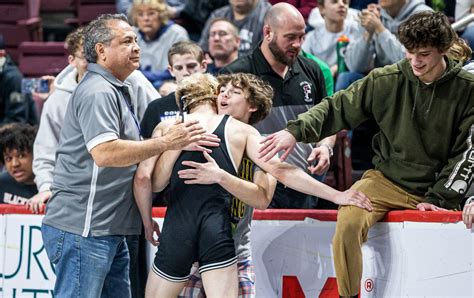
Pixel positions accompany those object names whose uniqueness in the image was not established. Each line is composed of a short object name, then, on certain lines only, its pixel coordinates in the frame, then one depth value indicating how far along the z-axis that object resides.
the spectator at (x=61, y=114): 11.54
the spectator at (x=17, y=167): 13.57
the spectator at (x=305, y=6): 17.60
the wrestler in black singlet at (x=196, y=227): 9.34
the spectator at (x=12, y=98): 17.59
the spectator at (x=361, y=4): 17.46
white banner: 9.56
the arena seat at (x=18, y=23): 20.91
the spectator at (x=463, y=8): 15.55
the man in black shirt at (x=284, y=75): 12.19
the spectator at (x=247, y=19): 16.67
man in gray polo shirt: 9.52
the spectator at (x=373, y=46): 14.60
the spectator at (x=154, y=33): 17.00
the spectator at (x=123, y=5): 19.20
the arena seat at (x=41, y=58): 18.89
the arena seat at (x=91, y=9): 20.55
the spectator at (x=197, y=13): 18.97
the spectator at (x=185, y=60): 13.50
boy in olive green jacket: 9.31
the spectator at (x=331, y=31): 16.13
